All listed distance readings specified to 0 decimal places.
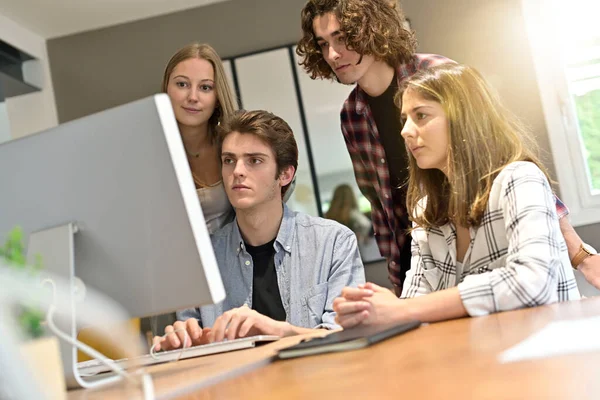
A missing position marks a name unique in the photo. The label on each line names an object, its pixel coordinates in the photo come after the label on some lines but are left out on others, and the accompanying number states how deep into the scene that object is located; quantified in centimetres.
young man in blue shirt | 204
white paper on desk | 78
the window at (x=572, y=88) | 407
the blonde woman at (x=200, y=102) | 247
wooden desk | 64
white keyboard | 149
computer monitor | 108
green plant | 75
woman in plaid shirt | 134
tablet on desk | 110
